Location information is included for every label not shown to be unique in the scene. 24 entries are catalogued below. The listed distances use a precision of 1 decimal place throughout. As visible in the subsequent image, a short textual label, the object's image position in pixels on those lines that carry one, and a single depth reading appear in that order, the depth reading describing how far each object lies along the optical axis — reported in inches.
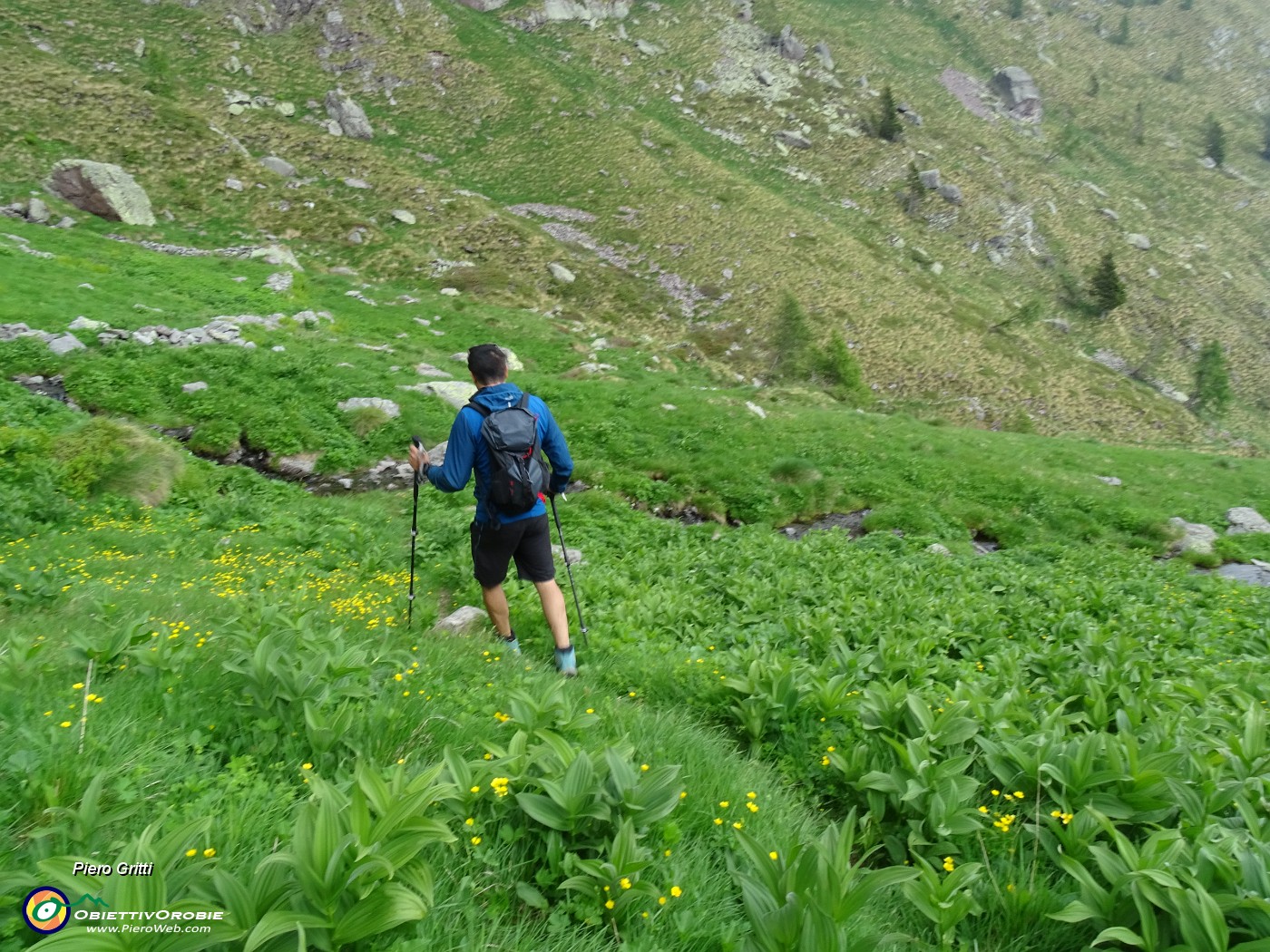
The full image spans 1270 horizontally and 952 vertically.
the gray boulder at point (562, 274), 1670.8
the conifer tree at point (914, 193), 2723.9
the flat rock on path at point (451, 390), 761.0
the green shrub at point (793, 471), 739.4
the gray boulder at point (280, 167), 1642.5
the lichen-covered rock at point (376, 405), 675.4
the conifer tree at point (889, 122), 2979.8
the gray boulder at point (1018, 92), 3727.9
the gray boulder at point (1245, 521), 762.2
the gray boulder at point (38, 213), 1056.8
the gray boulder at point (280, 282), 1060.5
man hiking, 249.0
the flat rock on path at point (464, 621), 300.4
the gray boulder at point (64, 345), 624.4
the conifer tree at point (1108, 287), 2461.9
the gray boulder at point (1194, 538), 690.8
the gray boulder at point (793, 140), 2859.3
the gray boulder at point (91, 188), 1153.4
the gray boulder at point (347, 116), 2094.0
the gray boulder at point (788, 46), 3316.9
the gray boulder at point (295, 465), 585.0
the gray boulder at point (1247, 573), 609.6
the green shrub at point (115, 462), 426.6
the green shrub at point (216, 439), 570.9
